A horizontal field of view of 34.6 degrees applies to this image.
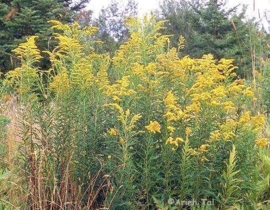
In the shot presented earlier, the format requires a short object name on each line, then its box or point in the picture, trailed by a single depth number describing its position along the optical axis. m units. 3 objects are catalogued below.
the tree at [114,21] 24.22
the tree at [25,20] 11.98
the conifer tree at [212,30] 19.22
